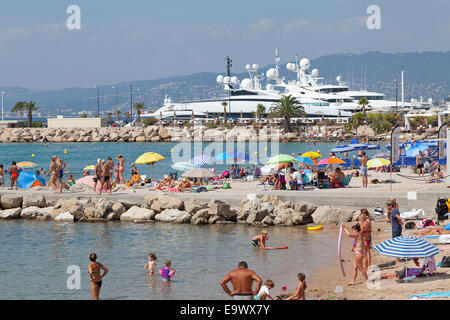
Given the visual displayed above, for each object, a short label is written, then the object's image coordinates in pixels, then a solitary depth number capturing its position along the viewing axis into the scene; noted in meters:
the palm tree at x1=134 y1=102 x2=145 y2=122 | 137.50
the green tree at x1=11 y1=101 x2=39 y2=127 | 132.12
